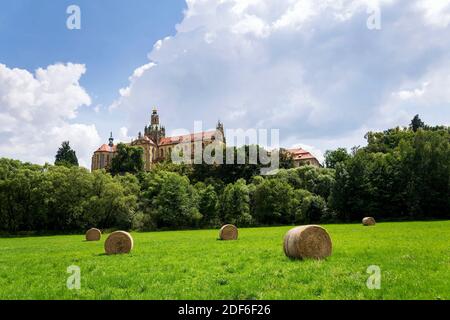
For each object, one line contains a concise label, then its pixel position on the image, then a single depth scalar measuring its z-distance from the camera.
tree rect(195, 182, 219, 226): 73.25
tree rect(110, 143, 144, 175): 113.81
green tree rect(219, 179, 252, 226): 71.25
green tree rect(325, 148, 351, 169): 115.81
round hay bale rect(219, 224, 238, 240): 31.75
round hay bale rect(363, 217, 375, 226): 46.16
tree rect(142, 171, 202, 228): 70.88
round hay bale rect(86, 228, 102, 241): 38.88
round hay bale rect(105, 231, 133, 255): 21.06
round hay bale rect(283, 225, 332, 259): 14.78
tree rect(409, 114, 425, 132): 113.42
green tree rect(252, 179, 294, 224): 70.69
